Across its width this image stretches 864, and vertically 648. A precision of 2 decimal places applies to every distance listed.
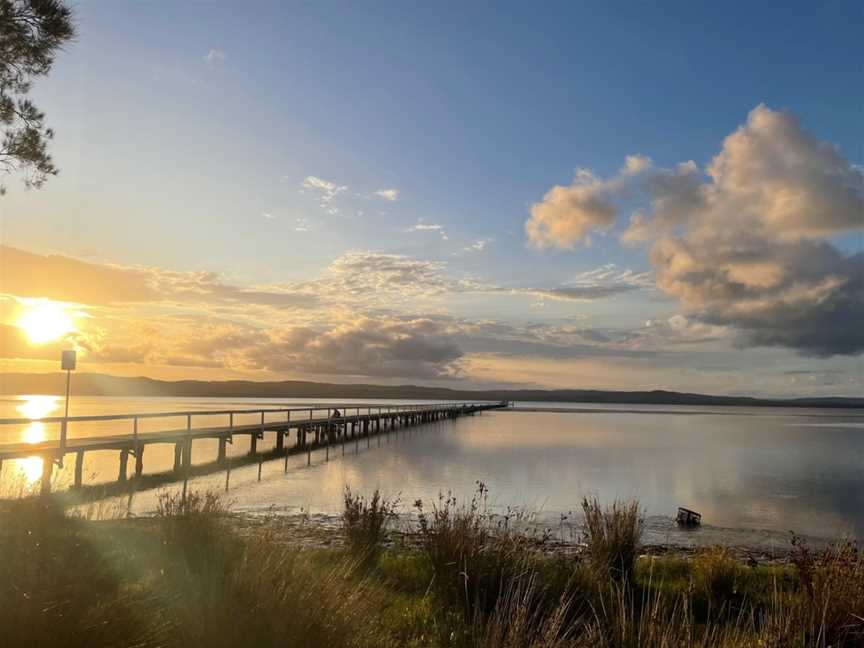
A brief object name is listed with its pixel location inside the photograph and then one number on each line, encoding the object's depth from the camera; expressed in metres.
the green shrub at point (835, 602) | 5.98
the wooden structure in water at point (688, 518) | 19.77
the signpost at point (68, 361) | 17.73
